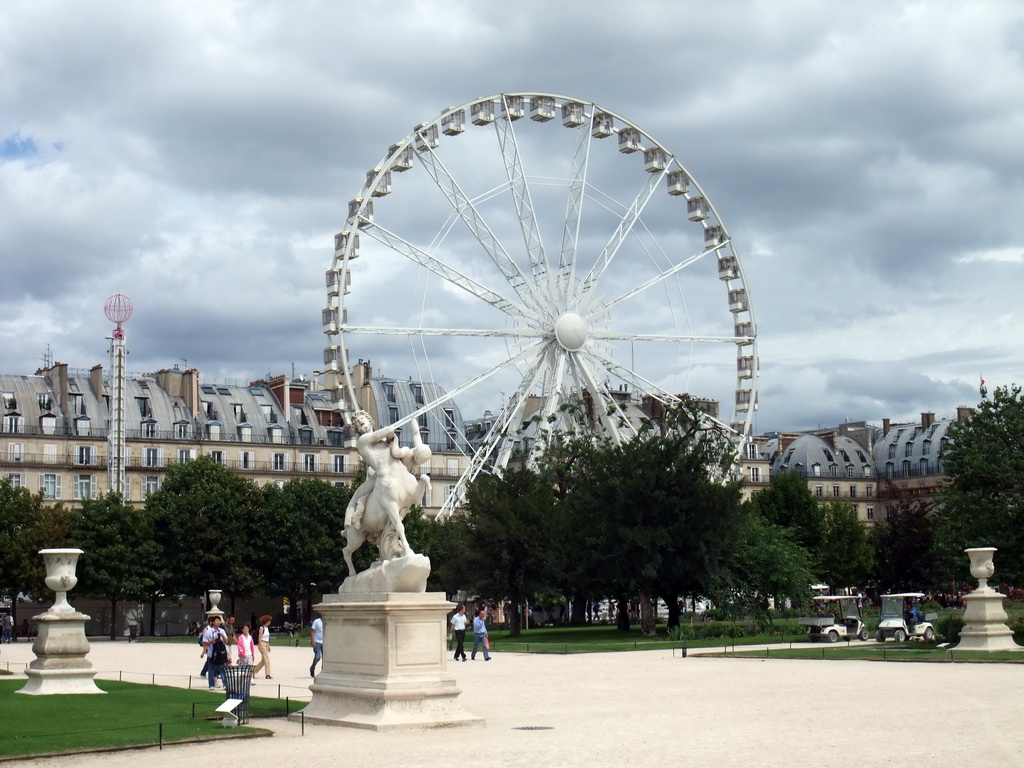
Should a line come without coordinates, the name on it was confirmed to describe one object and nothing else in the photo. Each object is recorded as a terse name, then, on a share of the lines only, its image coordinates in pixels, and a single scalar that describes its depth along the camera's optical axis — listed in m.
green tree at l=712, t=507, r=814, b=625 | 55.84
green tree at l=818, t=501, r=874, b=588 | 93.56
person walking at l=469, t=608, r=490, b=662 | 41.45
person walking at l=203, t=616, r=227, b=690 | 28.58
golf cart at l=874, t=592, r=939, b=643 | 46.72
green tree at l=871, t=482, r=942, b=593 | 95.56
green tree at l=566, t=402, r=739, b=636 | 53.81
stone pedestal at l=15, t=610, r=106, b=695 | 28.34
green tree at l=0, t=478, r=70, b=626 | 69.19
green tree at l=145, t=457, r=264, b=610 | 74.56
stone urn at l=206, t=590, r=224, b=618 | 59.88
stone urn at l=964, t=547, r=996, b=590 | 39.59
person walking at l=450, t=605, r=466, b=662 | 41.66
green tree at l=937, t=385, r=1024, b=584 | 53.69
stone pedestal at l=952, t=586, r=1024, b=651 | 37.69
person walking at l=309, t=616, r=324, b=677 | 32.19
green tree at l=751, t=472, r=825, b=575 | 90.94
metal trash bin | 20.55
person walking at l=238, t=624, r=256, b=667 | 30.09
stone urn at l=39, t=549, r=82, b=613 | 30.45
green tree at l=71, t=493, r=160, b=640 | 72.06
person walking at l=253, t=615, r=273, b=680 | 32.72
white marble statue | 21.08
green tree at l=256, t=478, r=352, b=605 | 76.00
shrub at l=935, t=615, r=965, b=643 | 40.09
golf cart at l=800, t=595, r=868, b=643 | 47.12
